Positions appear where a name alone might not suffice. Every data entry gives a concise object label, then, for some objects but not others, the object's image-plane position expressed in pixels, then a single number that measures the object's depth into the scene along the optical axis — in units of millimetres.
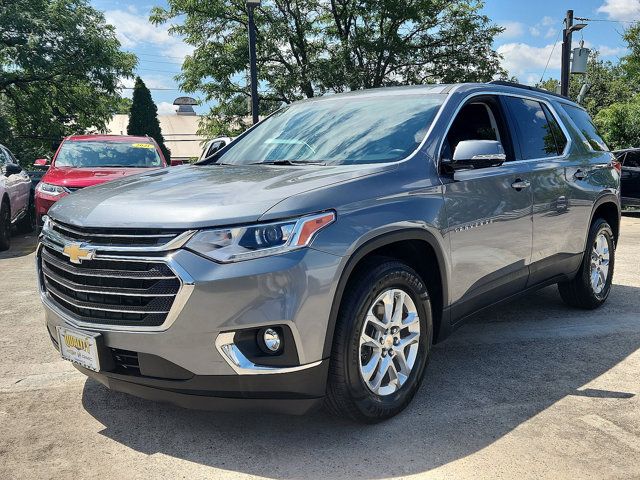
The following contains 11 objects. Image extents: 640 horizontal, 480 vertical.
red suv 8406
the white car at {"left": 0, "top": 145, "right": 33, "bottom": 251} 9102
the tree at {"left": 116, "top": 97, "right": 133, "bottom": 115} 34091
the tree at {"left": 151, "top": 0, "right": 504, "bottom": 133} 19891
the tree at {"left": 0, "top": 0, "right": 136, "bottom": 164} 19672
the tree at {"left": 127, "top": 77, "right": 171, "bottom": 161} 29125
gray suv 2592
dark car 12984
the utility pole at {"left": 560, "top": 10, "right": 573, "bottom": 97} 17156
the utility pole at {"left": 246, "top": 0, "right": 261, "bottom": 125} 10602
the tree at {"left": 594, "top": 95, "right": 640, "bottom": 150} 19062
